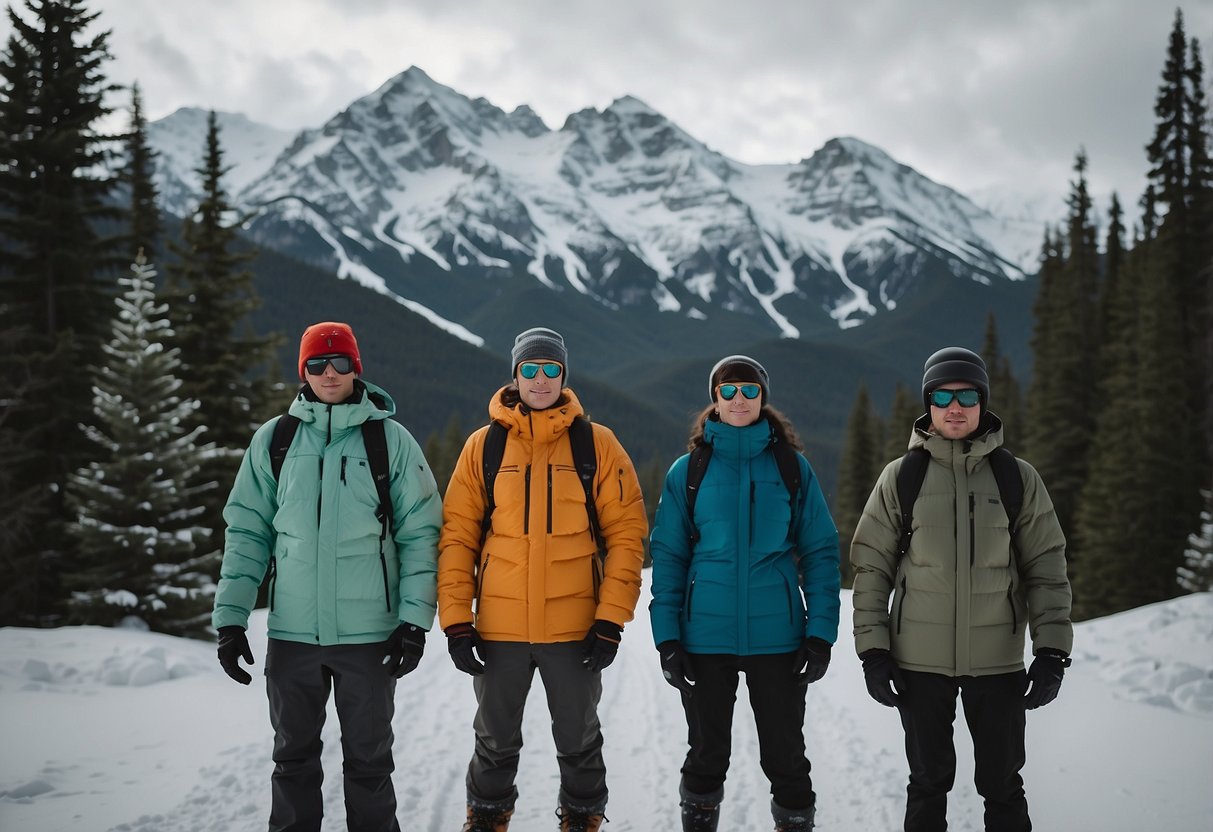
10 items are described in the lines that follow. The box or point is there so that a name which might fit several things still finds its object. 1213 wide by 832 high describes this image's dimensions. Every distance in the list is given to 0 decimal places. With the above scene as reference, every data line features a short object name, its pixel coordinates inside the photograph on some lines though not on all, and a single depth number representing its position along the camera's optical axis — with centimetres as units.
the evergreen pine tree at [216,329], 1566
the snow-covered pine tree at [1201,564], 1769
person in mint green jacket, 391
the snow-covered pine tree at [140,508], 1219
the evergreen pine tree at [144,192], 2160
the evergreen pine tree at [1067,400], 3122
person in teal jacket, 393
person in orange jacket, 397
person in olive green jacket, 375
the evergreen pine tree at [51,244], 1447
